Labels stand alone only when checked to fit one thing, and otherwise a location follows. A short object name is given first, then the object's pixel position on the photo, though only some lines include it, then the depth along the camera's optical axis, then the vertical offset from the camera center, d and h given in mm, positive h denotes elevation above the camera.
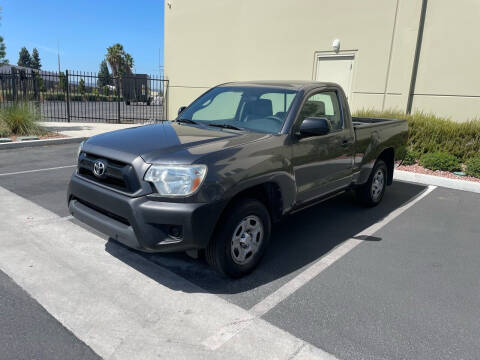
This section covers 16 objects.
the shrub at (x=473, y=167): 7994 -1029
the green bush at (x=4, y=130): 10481 -1113
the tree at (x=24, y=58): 108875 +8818
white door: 11742 +1151
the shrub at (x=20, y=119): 10912 -846
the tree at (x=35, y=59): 108812 +8600
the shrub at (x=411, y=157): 9133 -1029
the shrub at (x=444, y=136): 8906 -493
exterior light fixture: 11653 +1864
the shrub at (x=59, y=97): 35388 -505
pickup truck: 3115 -620
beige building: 9898 +1827
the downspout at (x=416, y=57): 10250 +1485
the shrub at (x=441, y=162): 8484 -1022
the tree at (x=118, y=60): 69375 +6242
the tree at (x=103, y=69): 104812 +6907
